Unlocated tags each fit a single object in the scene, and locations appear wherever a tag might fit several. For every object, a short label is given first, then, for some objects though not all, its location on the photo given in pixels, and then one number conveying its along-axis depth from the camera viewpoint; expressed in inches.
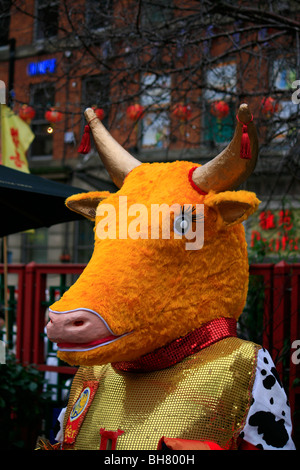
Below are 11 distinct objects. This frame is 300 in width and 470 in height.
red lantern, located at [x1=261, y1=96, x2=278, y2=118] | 189.1
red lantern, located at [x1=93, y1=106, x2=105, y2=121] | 210.0
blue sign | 216.8
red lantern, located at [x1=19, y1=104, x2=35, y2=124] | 280.2
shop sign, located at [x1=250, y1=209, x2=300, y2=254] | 160.1
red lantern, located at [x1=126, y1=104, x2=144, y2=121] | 238.1
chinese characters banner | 218.1
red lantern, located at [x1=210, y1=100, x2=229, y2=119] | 228.0
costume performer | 69.0
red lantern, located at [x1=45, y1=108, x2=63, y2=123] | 268.0
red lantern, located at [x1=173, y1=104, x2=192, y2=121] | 229.2
